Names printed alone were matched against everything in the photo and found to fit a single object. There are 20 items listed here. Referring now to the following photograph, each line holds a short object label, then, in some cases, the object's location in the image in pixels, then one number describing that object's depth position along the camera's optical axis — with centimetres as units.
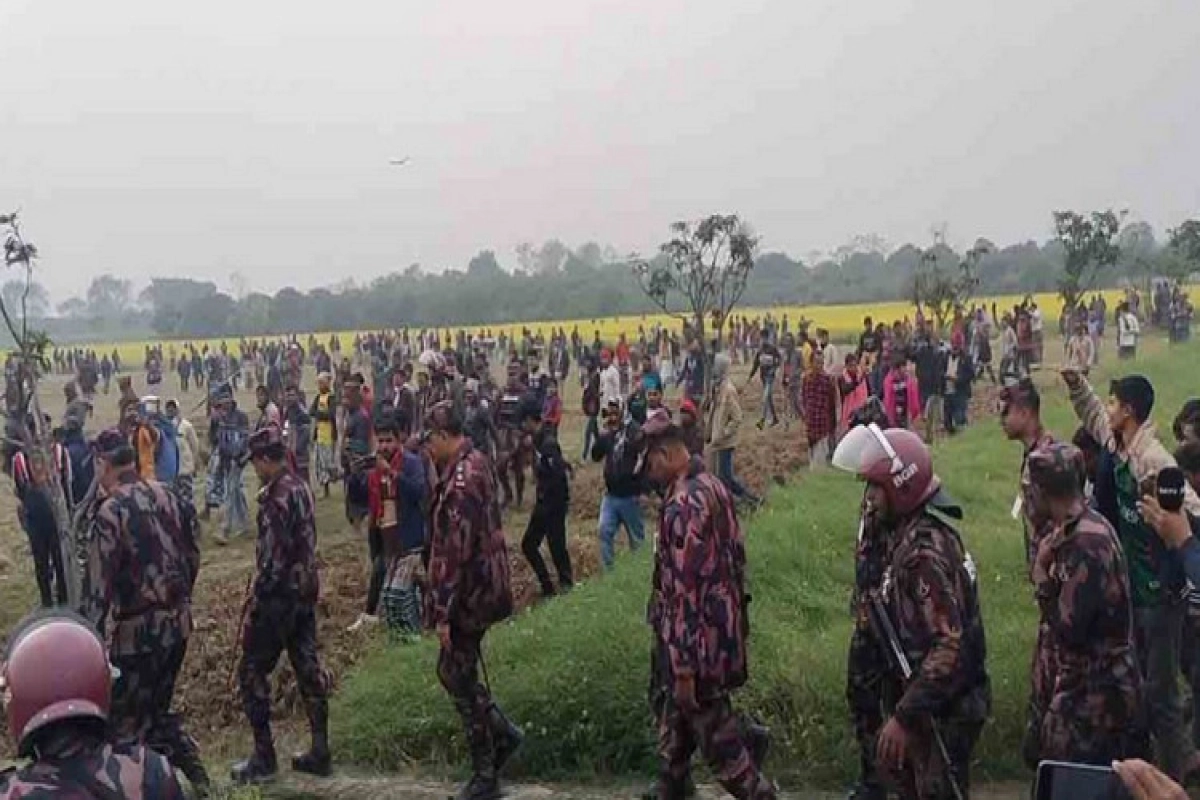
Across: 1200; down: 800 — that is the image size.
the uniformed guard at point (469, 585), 625
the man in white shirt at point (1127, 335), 2709
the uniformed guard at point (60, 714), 278
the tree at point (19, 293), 875
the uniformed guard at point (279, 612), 667
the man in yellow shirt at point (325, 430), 1575
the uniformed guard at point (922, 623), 456
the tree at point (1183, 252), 3975
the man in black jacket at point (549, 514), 1039
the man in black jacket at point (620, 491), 1028
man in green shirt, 593
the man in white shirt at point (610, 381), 1931
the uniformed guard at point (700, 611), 534
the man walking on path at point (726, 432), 1315
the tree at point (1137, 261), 4728
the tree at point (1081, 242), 2994
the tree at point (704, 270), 1998
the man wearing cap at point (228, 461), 1413
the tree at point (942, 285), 3297
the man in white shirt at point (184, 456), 1333
